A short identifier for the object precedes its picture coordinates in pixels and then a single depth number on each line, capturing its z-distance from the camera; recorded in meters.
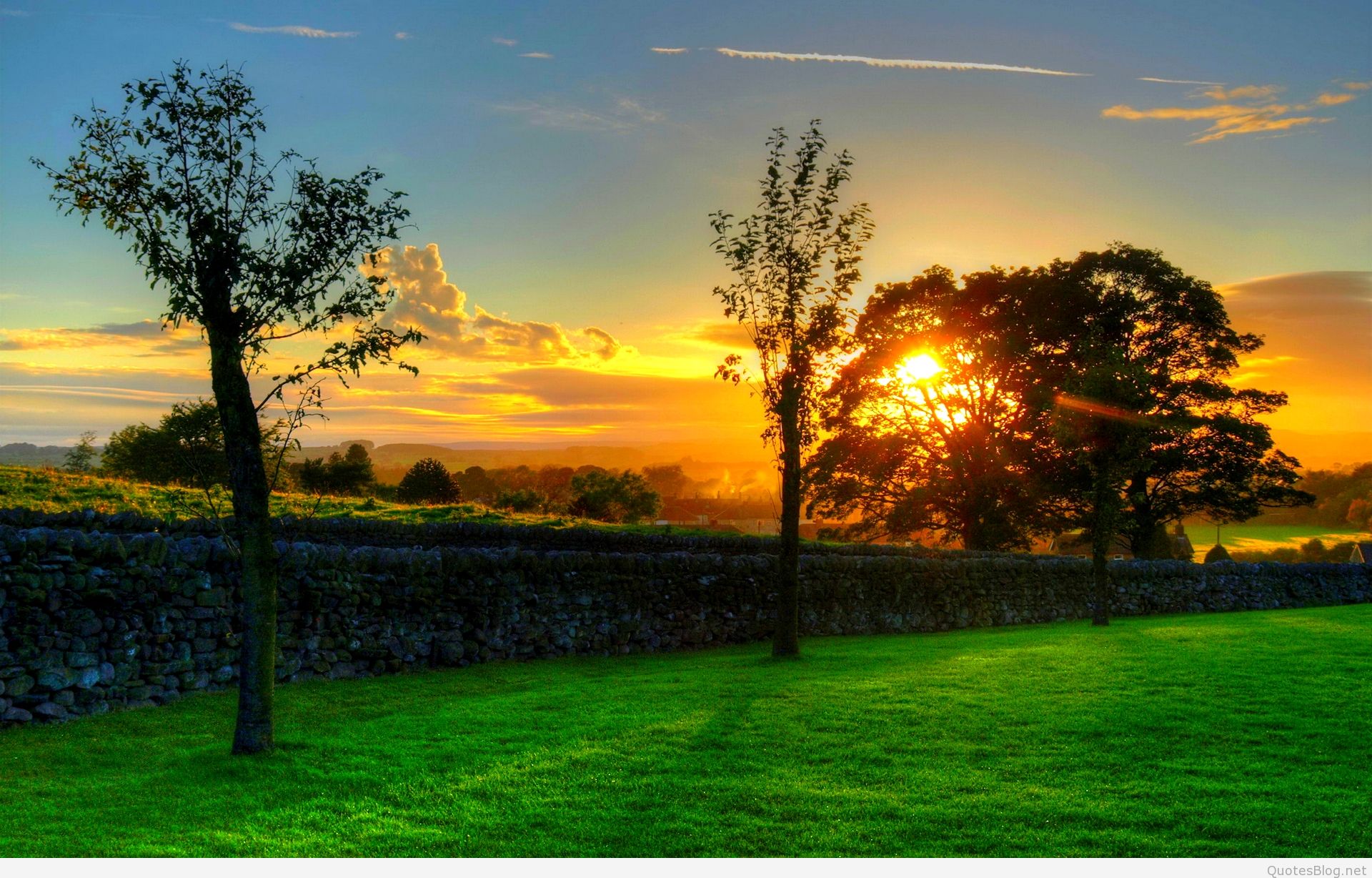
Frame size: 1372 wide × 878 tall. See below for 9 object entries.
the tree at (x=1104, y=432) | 23.30
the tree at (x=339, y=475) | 48.53
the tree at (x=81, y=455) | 57.55
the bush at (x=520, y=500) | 41.81
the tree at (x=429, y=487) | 46.50
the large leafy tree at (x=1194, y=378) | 37.25
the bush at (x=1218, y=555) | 54.34
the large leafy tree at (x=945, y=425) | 37.22
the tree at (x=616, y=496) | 50.72
